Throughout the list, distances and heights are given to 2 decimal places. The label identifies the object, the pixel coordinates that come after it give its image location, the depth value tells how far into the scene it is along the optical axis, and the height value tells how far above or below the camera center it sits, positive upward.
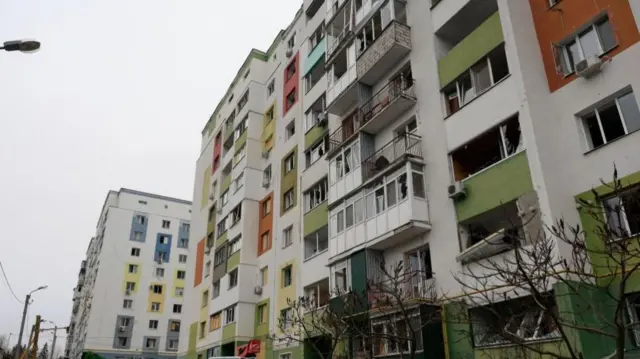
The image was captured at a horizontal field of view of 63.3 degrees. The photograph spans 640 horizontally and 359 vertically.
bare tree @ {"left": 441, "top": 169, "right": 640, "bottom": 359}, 12.32 +2.17
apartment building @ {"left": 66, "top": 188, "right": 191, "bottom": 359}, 68.19 +15.33
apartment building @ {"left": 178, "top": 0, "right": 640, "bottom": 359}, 14.20 +7.94
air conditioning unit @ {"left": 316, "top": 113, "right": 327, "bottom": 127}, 27.16 +13.28
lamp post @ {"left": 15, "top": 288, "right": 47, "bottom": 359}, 38.37 +6.04
